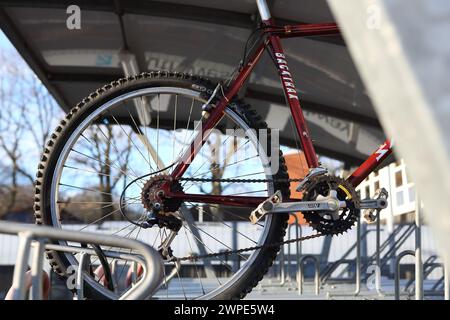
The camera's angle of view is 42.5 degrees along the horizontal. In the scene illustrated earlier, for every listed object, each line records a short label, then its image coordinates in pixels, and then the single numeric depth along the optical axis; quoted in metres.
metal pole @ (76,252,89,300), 2.08
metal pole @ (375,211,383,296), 4.14
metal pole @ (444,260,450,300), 2.71
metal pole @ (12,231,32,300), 1.64
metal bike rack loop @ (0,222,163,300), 1.57
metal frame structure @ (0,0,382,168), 4.73
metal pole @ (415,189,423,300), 2.85
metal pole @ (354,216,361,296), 4.78
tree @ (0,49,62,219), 18.22
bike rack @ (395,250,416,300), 3.35
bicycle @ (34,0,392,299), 2.97
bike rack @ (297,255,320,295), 4.71
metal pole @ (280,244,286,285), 6.39
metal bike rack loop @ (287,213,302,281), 5.80
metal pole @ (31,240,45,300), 1.70
